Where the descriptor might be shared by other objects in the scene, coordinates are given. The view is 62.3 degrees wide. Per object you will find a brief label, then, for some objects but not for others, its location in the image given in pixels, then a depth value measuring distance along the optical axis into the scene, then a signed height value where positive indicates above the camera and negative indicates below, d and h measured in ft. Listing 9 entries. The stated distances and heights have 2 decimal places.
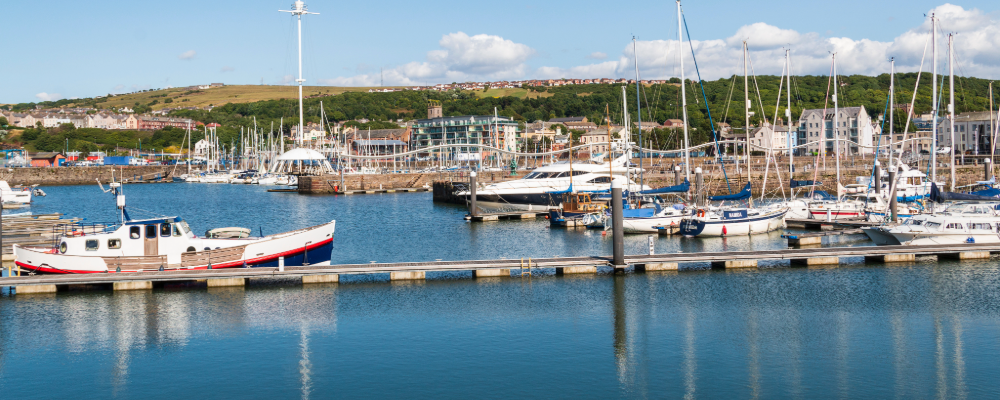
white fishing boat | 93.35 -5.69
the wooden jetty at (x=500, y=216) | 178.50 -5.00
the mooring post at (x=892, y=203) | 130.54 -3.08
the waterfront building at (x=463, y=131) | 597.52 +46.61
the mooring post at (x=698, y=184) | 153.92 +0.69
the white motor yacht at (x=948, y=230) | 111.45 -6.42
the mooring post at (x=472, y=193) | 178.09 -0.04
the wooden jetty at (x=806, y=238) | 126.41 -8.10
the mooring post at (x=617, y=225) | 92.27 -3.94
